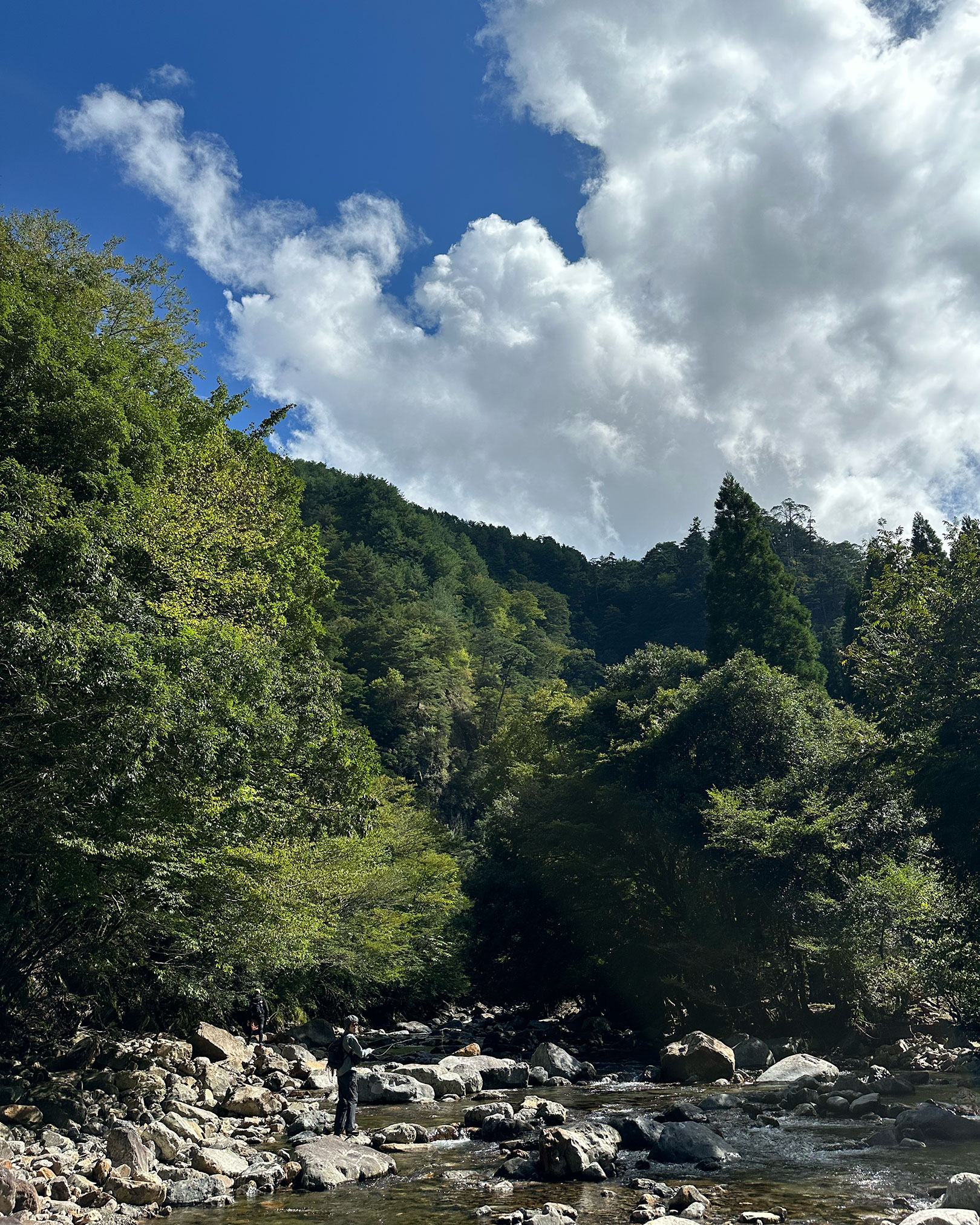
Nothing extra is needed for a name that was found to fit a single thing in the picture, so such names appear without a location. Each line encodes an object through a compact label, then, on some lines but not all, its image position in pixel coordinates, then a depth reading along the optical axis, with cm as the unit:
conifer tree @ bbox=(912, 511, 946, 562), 5000
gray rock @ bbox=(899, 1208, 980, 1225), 833
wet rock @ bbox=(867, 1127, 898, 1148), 1306
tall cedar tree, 4509
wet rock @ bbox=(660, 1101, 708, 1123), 1512
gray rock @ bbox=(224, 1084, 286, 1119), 1603
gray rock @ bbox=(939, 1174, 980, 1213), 918
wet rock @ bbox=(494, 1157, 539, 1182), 1148
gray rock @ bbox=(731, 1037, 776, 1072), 2217
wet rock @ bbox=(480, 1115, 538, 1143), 1420
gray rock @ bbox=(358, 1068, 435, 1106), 1817
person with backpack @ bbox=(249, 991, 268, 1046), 2475
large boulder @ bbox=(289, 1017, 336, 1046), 2676
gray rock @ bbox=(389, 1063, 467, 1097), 1903
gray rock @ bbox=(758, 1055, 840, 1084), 1979
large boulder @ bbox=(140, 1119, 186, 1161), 1213
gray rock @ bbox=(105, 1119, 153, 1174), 1134
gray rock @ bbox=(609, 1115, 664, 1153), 1315
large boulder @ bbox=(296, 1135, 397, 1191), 1137
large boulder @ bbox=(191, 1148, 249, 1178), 1166
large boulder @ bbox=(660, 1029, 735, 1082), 2055
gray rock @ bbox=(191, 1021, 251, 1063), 2022
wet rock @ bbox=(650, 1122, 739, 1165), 1241
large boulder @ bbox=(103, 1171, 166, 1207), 1022
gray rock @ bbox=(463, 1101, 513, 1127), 1536
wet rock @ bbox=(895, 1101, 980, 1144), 1307
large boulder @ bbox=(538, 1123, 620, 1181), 1148
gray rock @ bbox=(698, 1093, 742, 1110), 1666
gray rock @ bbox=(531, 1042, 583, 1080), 2175
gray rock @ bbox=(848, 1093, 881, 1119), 1555
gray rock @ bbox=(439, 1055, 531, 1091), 2047
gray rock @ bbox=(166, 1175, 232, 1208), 1050
